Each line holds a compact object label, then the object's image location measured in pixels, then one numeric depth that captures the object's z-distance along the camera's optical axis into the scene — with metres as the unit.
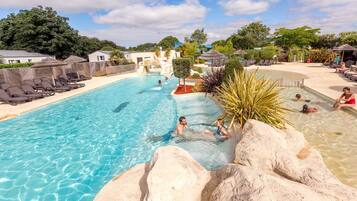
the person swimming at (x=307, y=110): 10.01
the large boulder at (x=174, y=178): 3.35
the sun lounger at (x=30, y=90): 16.00
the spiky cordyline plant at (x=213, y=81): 12.82
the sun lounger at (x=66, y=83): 20.62
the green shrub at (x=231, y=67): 11.38
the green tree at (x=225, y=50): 42.41
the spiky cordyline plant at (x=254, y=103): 7.02
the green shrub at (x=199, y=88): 14.20
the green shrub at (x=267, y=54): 35.41
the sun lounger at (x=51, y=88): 18.12
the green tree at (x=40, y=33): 39.72
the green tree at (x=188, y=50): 45.41
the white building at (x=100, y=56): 47.84
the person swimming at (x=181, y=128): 8.41
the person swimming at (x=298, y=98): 12.20
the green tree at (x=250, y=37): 63.44
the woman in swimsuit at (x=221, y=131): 7.82
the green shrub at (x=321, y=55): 33.78
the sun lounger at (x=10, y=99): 14.25
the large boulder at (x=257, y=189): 2.68
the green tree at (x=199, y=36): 79.14
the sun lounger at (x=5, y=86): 15.59
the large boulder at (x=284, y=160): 3.16
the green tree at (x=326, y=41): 43.00
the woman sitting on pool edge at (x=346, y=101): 9.90
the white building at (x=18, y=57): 30.34
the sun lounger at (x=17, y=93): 15.04
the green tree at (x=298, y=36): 44.59
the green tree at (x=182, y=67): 16.19
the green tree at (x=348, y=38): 35.01
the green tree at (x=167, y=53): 46.74
